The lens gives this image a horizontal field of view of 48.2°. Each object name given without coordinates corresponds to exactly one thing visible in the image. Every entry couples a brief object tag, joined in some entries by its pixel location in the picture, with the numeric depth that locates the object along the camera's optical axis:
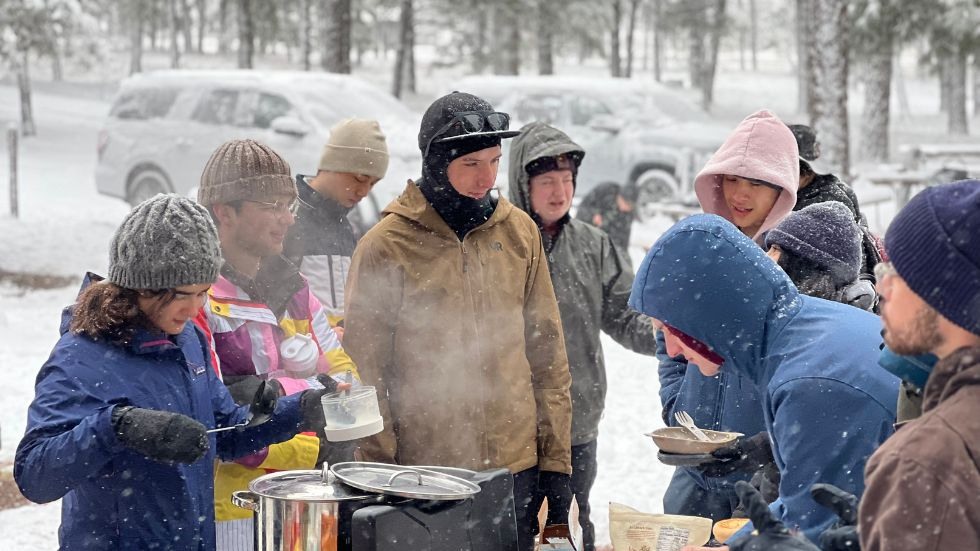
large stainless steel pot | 2.69
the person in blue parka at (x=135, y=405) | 2.73
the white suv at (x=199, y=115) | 15.00
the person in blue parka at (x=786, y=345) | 2.37
